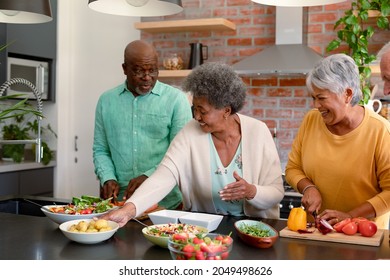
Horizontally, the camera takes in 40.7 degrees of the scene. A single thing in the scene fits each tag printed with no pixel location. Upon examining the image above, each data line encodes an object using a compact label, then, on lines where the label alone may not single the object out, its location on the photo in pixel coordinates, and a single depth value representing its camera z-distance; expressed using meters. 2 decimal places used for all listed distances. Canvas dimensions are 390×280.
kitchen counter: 1.66
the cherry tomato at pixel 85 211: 2.06
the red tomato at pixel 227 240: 1.49
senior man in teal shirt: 2.74
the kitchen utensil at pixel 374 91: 4.05
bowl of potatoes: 1.75
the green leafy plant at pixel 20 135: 4.33
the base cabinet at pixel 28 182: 4.08
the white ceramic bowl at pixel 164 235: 1.70
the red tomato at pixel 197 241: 1.45
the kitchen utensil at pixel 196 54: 4.49
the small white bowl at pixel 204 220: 1.89
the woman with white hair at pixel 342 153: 2.09
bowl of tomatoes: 1.40
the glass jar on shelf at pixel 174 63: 4.56
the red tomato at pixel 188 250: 1.41
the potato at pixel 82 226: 1.79
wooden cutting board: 1.82
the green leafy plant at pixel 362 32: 3.82
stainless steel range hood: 4.05
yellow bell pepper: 1.95
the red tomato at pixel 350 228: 1.87
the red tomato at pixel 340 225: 1.91
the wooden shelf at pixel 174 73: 4.48
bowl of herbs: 1.74
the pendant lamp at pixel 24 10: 2.40
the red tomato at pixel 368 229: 1.86
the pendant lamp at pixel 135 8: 2.24
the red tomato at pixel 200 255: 1.38
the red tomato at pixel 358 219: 1.92
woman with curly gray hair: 2.25
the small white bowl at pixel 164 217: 1.97
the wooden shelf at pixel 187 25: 4.34
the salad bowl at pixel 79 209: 2.00
